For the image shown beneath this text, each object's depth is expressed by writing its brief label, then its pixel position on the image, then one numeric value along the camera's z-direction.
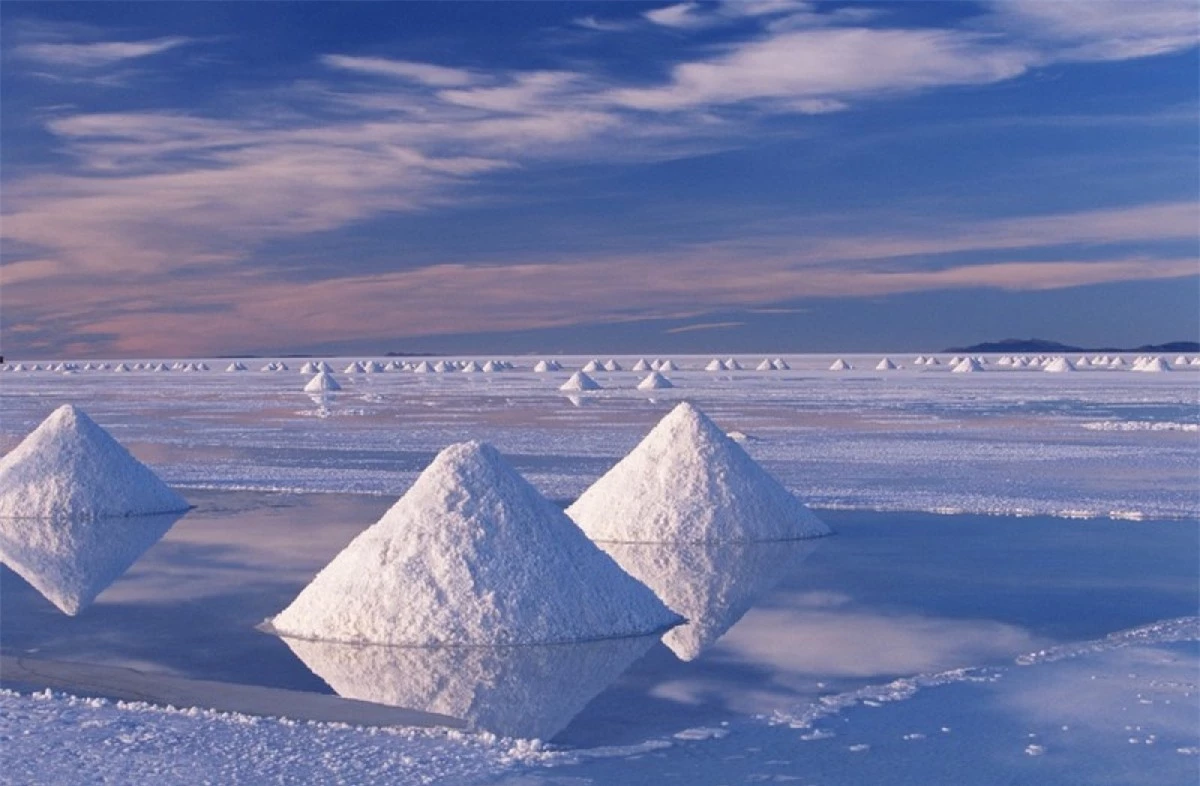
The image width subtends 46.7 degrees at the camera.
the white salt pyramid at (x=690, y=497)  11.41
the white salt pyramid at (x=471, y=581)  7.64
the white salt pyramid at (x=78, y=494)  12.09
